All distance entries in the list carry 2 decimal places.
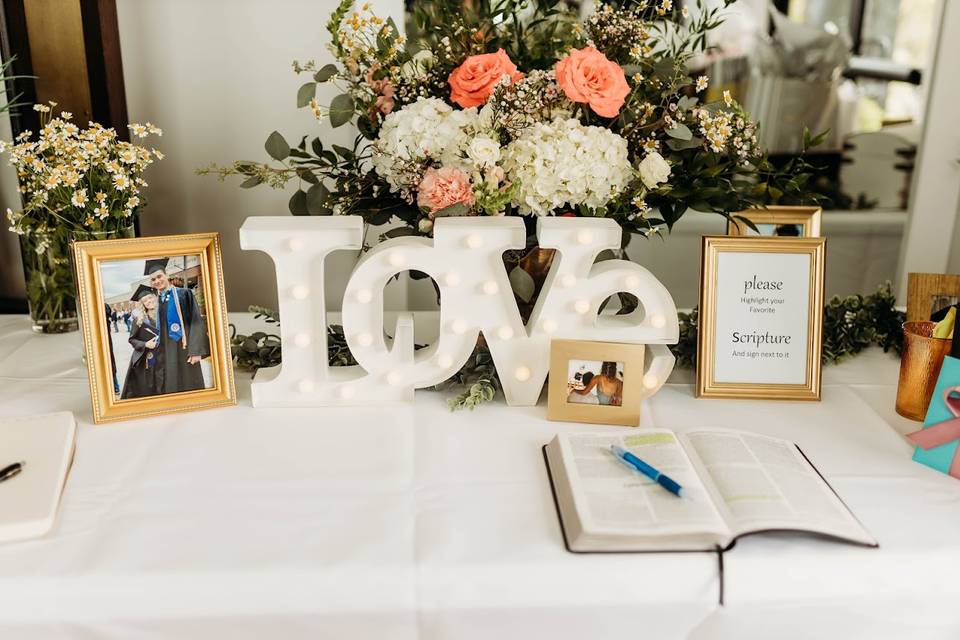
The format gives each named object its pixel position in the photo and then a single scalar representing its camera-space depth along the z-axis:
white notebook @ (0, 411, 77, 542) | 0.84
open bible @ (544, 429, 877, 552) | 0.84
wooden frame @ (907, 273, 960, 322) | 1.33
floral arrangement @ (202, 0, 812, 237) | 1.10
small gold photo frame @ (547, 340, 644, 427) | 1.11
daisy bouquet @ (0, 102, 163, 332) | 1.16
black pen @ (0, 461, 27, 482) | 0.92
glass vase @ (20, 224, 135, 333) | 1.30
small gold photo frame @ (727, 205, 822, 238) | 1.37
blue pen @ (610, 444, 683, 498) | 0.89
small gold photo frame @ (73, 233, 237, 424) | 1.08
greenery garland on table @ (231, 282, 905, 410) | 1.22
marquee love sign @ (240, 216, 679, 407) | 1.11
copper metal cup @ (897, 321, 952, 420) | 1.12
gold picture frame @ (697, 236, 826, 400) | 1.20
